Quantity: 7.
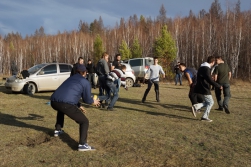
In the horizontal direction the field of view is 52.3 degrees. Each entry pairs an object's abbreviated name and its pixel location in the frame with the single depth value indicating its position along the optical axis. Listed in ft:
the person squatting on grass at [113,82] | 27.09
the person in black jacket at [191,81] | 25.16
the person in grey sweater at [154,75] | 32.68
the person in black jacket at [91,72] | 48.61
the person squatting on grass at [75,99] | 14.97
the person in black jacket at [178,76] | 66.16
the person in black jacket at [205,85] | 22.14
